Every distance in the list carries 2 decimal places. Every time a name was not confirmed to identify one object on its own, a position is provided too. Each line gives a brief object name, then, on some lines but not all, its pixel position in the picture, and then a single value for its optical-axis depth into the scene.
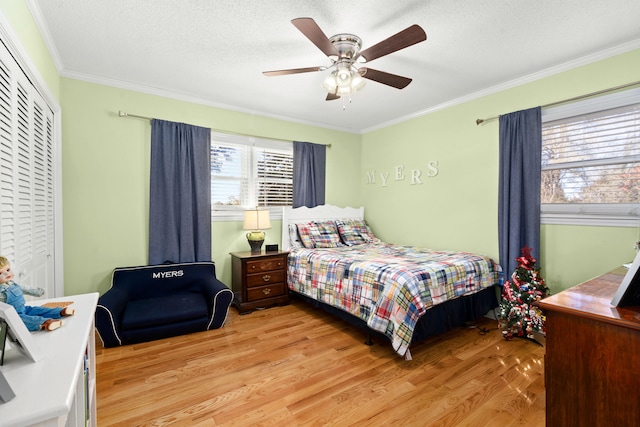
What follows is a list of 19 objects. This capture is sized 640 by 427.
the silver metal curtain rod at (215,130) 3.14
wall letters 3.88
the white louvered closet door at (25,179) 1.65
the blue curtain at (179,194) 3.29
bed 2.38
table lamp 3.66
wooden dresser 1.12
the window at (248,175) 3.77
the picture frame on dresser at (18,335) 0.77
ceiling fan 1.84
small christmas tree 2.69
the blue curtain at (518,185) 2.89
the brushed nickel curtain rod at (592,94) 2.42
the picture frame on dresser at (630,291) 1.14
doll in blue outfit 0.99
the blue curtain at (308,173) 4.33
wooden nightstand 3.47
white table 0.64
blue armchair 2.60
